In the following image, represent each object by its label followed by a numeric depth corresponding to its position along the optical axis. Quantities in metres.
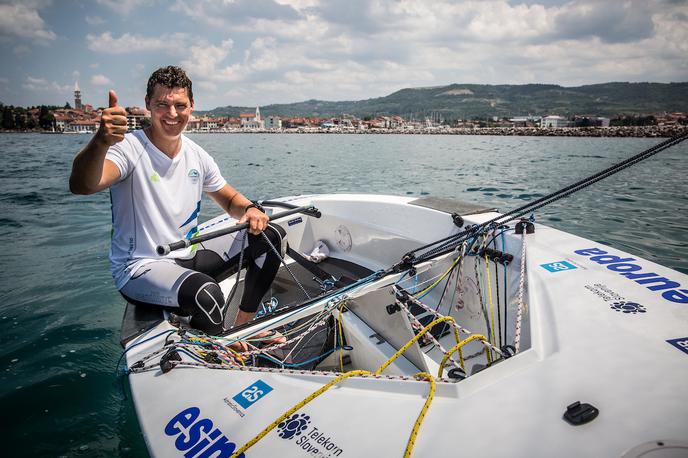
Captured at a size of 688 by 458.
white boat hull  1.09
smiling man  2.02
